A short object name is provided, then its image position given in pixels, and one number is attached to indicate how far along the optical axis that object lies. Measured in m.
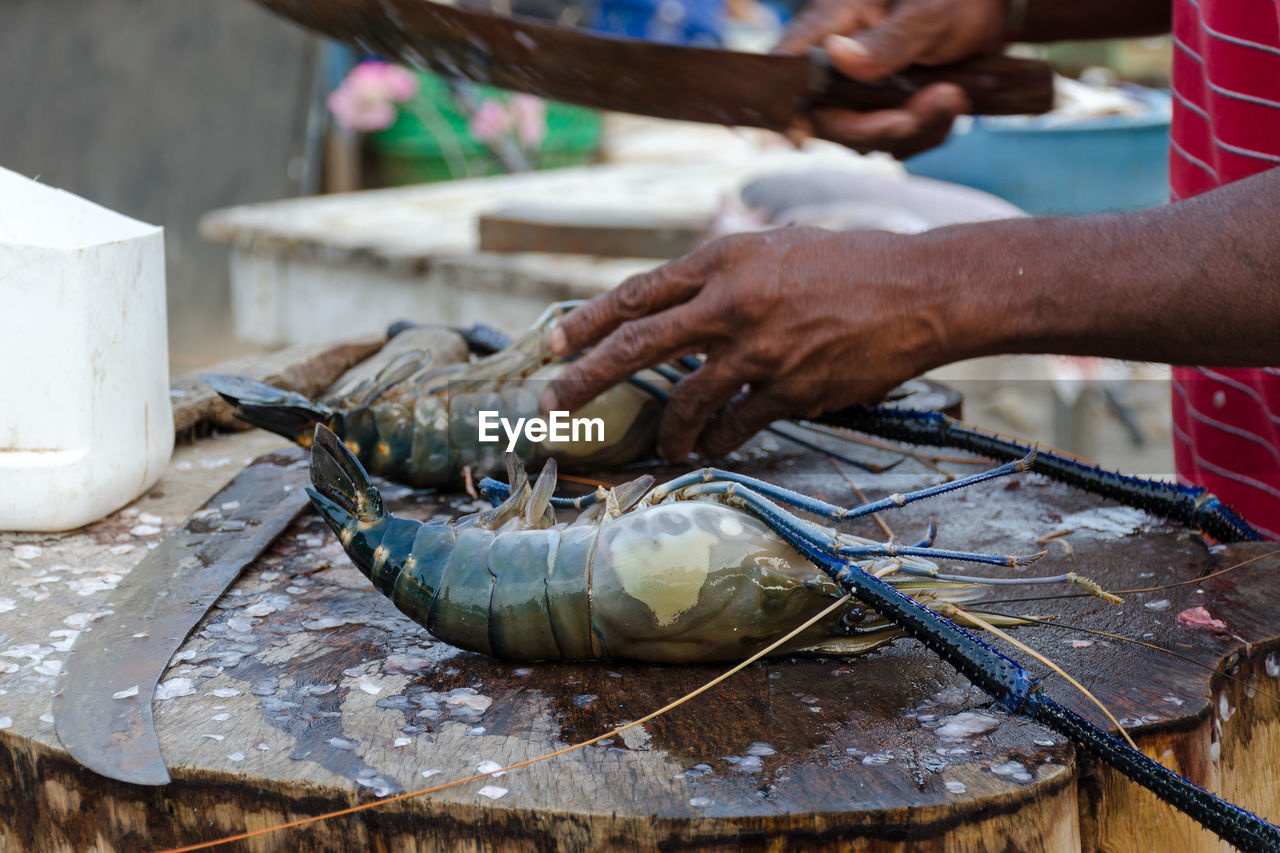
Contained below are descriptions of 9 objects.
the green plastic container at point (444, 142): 6.31
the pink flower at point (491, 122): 6.14
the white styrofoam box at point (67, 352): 1.31
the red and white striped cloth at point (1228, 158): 1.54
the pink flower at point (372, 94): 5.99
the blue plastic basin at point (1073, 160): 3.69
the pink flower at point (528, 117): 6.24
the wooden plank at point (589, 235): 3.61
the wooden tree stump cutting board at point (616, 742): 0.89
